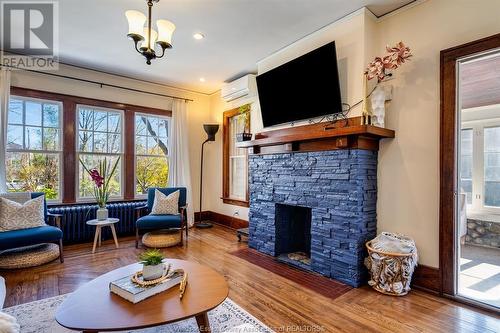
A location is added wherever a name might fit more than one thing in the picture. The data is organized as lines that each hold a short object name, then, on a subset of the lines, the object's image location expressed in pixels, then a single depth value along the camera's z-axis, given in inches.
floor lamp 211.0
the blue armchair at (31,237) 119.2
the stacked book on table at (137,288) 65.6
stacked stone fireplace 108.3
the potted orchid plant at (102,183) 156.4
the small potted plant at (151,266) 72.2
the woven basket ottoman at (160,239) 158.9
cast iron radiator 163.2
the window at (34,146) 158.7
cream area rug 77.8
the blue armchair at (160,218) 157.2
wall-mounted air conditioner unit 179.8
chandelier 88.4
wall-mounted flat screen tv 117.5
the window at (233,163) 201.9
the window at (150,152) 201.9
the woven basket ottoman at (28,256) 123.8
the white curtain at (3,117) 148.3
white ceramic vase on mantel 108.5
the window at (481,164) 183.0
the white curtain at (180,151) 208.1
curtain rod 165.7
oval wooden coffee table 56.5
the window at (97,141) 178.9
